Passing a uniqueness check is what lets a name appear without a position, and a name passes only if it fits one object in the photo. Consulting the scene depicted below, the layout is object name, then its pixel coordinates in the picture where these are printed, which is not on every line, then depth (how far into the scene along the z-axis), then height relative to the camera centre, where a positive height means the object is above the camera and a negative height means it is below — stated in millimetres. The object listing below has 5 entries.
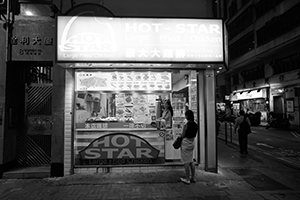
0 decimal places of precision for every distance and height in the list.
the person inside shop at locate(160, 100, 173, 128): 7158 -204
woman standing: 5527 -948
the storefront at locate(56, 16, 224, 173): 5840 +757
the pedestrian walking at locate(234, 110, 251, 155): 9266 -940
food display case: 6688 -66
